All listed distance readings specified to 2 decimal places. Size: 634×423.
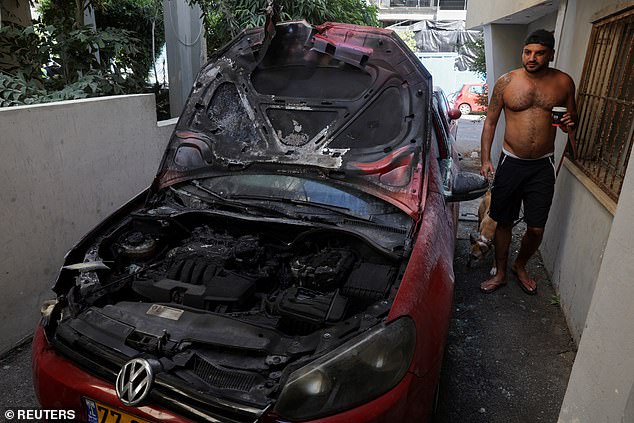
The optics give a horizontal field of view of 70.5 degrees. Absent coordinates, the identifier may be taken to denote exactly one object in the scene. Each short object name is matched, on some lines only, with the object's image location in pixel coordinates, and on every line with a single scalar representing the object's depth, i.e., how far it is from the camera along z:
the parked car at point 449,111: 5.54
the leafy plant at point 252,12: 5.31
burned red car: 1.57
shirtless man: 3.32
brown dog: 4.06
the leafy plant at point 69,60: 4.29
